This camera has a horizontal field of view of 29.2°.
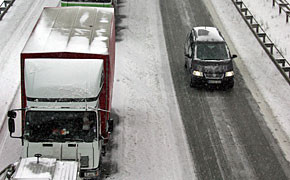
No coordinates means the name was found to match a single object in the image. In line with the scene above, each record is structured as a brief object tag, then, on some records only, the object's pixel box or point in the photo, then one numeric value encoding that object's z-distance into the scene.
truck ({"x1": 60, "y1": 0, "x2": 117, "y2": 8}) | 26.33
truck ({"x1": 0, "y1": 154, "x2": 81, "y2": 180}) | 13.23
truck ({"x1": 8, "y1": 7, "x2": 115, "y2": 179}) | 14.91
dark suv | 22.50
